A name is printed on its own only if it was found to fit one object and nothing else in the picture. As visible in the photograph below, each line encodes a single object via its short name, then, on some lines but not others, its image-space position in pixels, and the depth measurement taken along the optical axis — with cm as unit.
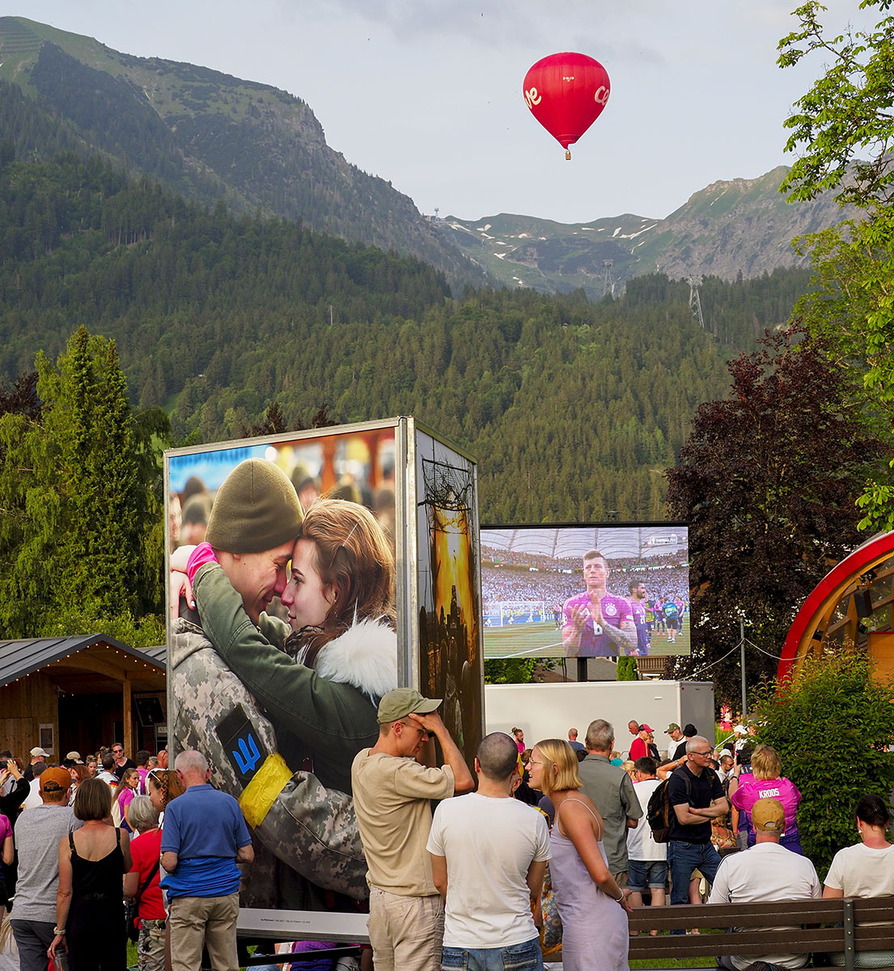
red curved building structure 2267
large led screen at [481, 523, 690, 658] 3058
